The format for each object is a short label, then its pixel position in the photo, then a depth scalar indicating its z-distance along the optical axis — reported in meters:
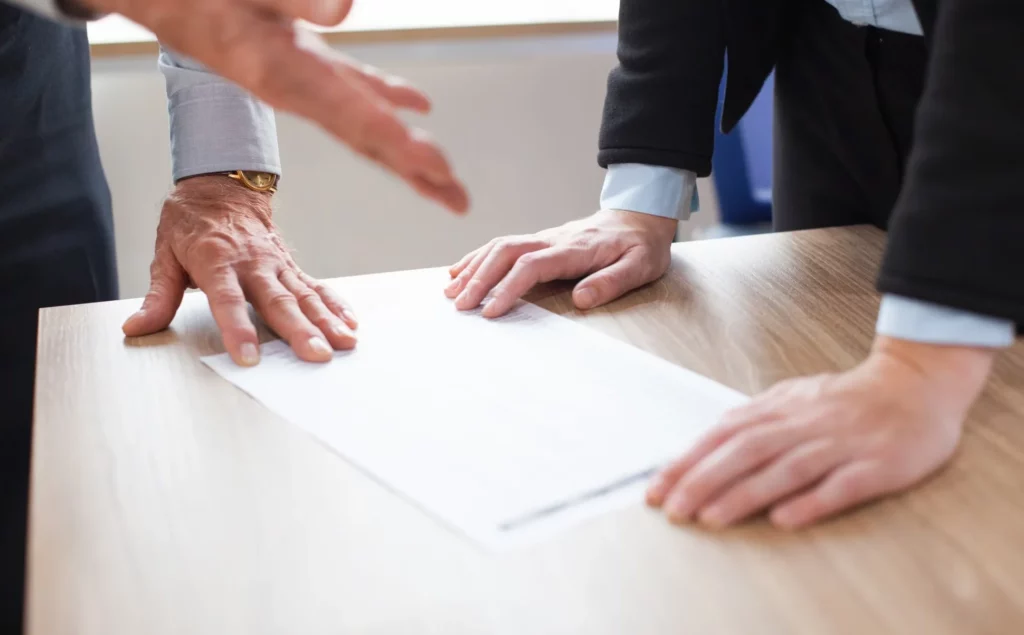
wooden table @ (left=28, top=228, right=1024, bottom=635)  0.43
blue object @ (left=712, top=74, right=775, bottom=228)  1.60
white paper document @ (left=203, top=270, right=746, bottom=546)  0.53
